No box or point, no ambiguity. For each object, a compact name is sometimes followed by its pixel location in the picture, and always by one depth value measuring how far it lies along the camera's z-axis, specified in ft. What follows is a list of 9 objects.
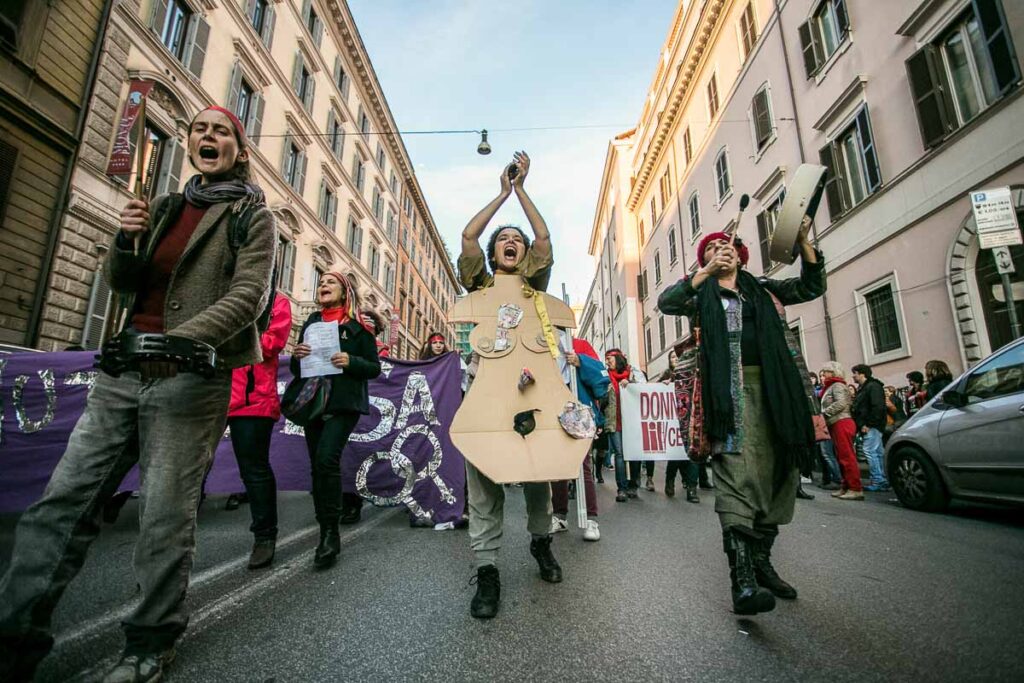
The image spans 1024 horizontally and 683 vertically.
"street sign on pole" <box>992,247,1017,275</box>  17.85
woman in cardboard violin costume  8.09
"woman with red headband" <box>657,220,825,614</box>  7.52
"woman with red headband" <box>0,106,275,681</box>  5.02
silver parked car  13.79
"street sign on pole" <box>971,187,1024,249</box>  17.81
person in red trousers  20.84
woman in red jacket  9.97
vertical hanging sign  34.47
